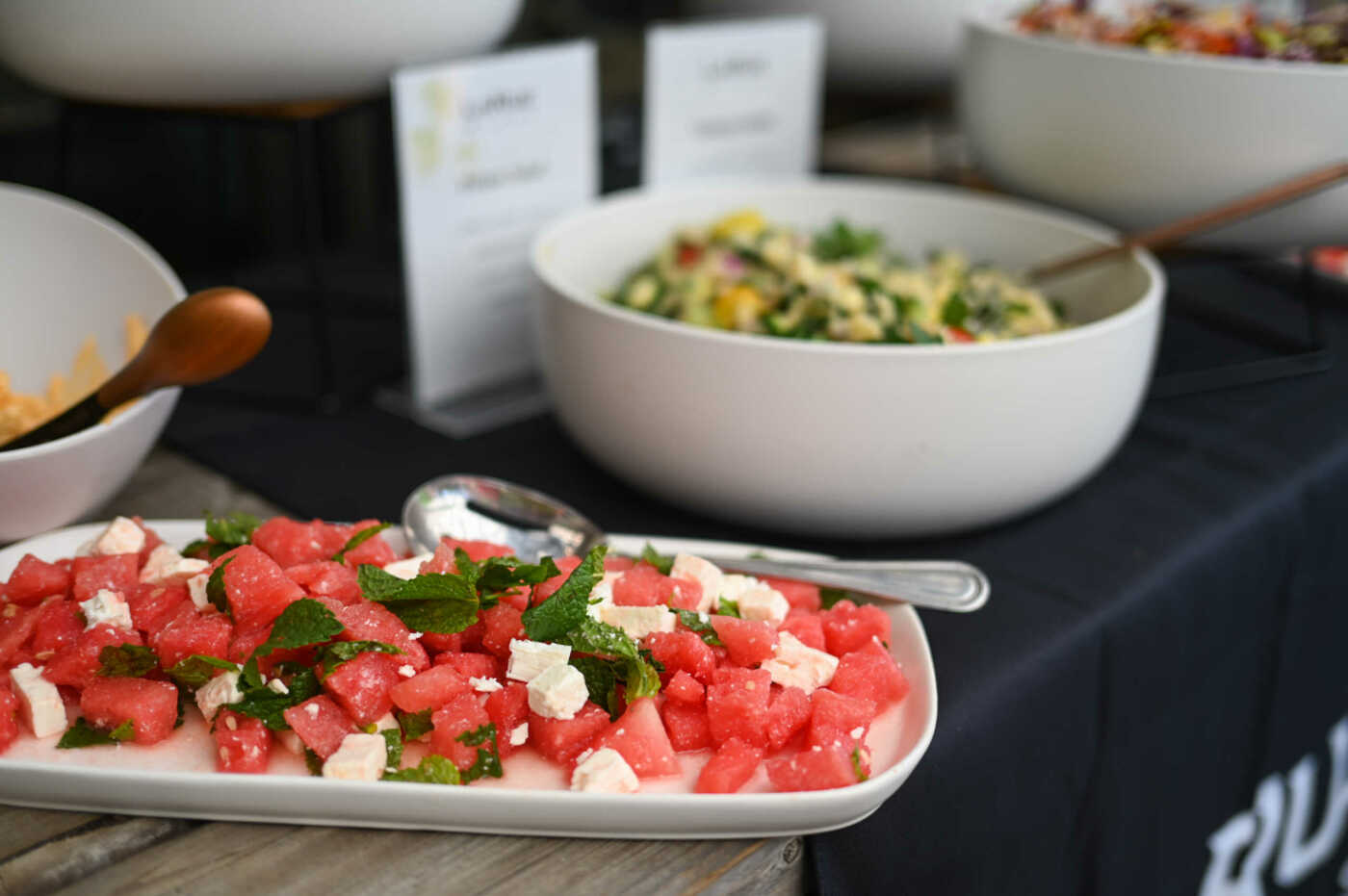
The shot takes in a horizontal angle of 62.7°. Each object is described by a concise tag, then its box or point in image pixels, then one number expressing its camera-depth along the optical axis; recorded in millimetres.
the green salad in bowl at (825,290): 1009
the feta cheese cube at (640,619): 661
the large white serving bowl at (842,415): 851
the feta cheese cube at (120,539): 711
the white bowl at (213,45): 875
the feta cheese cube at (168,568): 684
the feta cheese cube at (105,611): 641
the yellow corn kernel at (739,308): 1038
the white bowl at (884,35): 1573
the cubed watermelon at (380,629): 627
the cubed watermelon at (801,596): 765
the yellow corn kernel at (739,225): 1222
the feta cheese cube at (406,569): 676
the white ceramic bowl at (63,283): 932
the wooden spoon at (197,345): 742
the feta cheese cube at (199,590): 663
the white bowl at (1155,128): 1122
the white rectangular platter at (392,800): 559
